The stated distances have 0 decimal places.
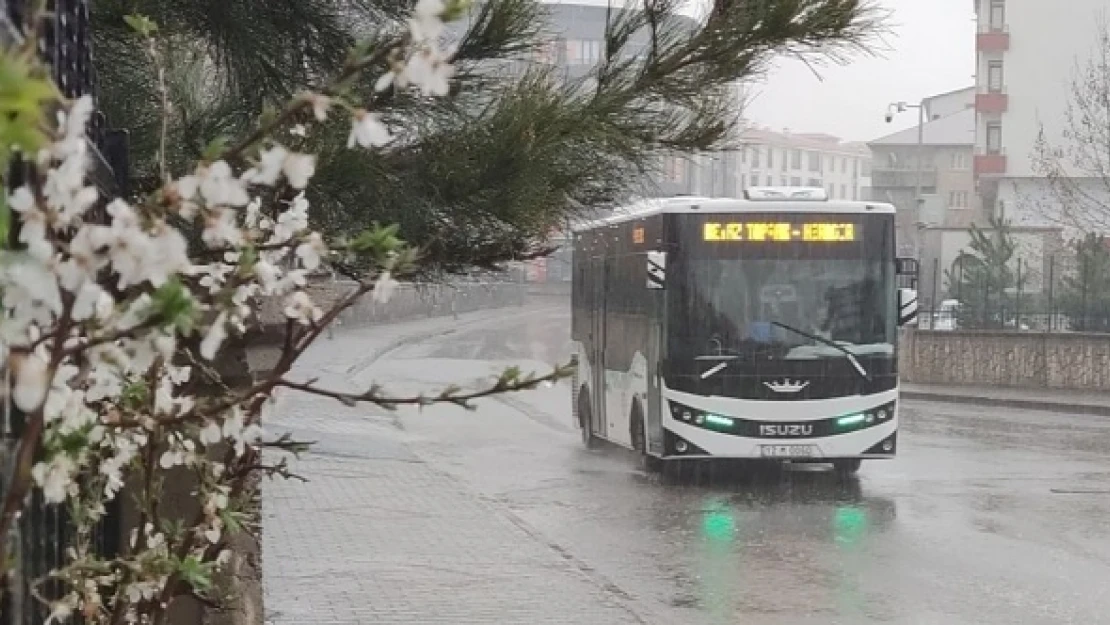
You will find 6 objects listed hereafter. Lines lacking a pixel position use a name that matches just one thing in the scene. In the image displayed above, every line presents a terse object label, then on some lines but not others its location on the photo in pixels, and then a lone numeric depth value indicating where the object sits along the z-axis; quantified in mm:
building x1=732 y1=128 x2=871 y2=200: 150875
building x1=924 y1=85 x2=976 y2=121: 115688
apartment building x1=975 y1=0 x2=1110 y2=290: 72562
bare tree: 40062
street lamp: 55950
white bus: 18453
